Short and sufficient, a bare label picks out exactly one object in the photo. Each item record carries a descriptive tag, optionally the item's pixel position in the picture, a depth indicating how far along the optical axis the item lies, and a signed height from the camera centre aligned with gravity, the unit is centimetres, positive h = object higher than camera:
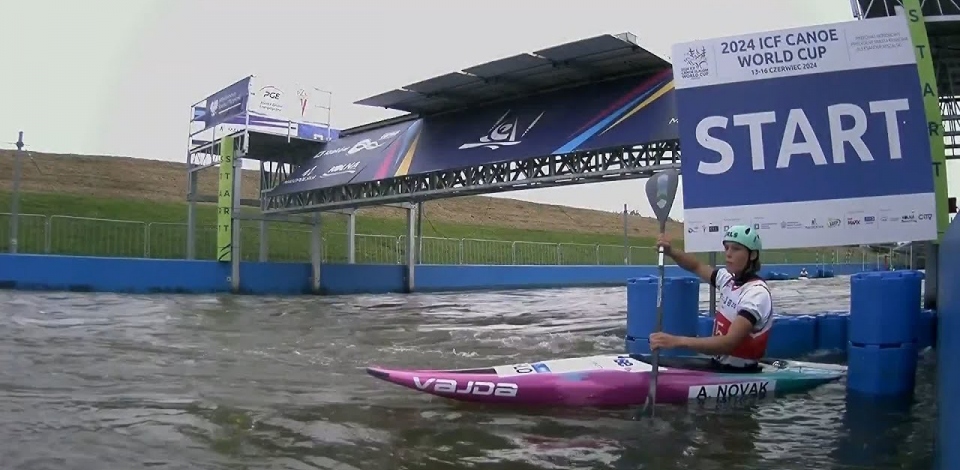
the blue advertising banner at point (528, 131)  1373 +261
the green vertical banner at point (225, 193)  2164 +170
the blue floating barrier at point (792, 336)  800 -88
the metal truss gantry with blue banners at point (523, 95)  1405 +360
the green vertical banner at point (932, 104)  620 +126
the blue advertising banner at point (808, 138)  622 +100
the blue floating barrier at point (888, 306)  568 -39
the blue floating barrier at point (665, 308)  688 -50
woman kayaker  511 -40
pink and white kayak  534 -94
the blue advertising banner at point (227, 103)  2144 +441
